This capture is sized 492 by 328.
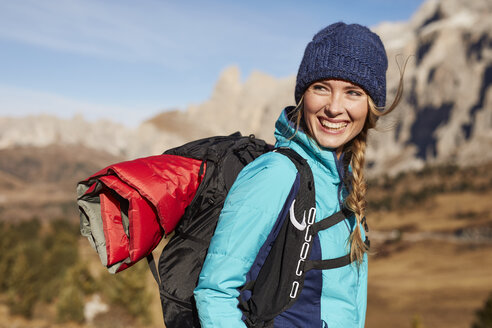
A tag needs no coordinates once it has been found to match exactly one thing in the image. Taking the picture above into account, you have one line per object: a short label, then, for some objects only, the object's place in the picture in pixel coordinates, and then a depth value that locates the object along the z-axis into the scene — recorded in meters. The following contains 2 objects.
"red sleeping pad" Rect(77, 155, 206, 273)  1.69
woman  1.57
